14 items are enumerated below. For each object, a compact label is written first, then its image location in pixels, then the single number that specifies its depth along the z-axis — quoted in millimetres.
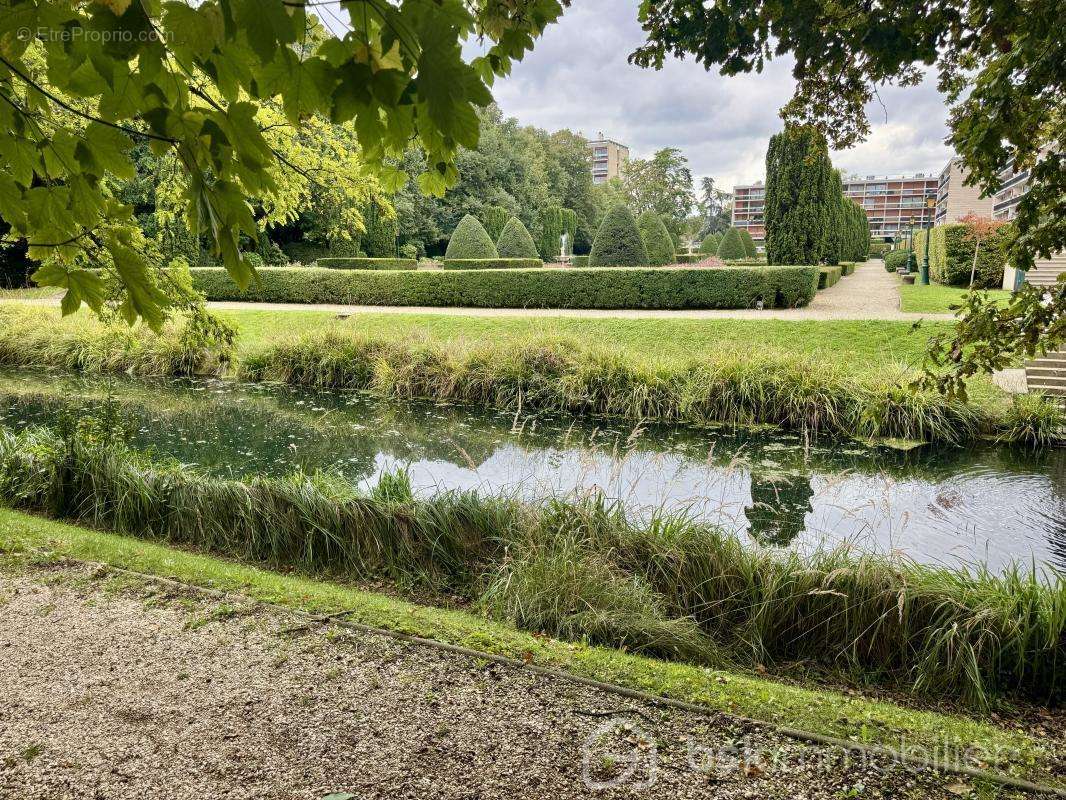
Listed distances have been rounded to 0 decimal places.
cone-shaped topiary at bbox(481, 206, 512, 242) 33156
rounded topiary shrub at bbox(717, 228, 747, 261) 30417
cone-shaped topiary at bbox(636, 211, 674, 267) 22453
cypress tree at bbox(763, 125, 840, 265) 17984
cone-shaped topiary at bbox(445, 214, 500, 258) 23047
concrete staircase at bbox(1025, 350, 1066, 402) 8547
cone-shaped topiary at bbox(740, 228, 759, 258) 33688
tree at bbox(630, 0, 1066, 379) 2607
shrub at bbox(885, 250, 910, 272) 30328
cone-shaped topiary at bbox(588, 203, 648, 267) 19000
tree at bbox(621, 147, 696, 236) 53188
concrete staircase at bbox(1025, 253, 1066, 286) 15836
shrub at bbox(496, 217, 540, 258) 24391
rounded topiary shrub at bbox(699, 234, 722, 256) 41297
